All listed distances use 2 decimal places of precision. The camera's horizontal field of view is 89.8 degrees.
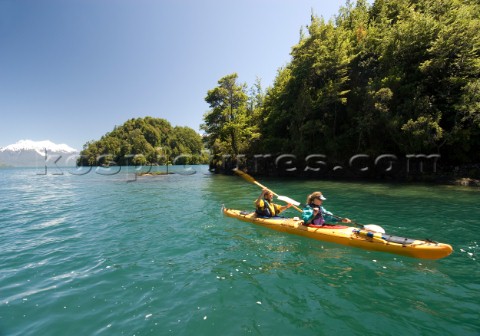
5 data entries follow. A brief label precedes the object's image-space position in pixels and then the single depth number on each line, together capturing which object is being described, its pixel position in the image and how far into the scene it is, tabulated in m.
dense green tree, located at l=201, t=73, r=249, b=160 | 36.00
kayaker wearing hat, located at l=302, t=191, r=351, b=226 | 7.98
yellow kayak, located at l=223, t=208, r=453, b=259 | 5.84
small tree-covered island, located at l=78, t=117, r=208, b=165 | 115.75
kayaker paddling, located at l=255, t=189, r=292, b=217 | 9.55
